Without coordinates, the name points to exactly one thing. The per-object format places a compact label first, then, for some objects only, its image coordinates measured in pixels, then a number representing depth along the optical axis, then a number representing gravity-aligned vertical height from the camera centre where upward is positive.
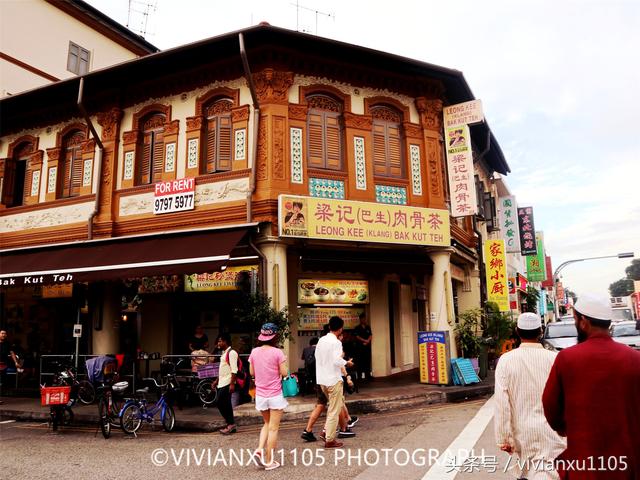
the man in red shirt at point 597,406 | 2.61 -0.45
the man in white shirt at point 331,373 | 6.87 -0.63
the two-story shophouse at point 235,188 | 11.44 +3.66
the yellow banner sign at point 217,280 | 12.12 +1.33
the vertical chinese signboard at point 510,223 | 23.94 +5.05
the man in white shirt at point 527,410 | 3.25 -0.57
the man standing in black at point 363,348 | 13.46 -0.53
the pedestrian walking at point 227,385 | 8.20 -0.90
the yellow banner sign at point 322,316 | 13.55 +0.37
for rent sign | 12.23 +3.42
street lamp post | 28.02 +4.07
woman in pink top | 6.08 -0.68
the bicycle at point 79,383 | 10.31 -1.10
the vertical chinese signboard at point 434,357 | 11.86 -0.73
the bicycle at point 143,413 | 8.38 -1.40
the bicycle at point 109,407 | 8.23 -1.26
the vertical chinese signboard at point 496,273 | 17.52 +1.94
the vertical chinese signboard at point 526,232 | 26.05 +5.08
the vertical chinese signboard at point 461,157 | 13.38 +4.66
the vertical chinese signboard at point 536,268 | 33.88 +4.06
